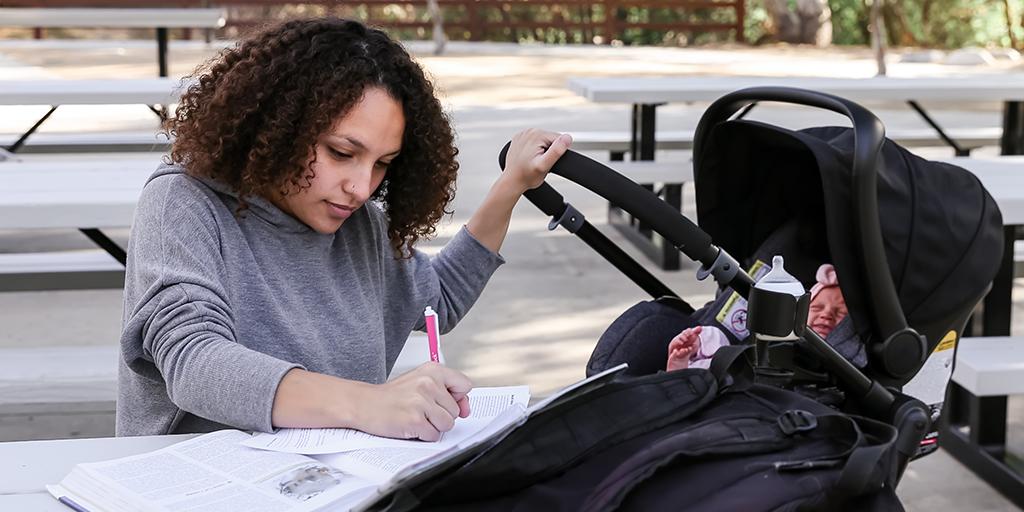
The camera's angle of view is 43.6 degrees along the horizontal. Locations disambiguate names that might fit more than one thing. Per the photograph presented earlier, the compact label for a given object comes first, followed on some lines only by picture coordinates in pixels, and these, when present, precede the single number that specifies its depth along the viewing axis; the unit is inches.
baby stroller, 52.1
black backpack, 51.1
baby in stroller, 86.4
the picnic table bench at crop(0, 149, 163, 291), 119.3
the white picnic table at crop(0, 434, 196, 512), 57.6
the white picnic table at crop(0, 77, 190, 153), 210.5
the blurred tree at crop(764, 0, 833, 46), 695.7
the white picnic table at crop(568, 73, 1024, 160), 214.1
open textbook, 52.7
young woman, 61.2
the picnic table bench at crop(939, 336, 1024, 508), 113.8
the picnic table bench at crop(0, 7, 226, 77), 332.8
